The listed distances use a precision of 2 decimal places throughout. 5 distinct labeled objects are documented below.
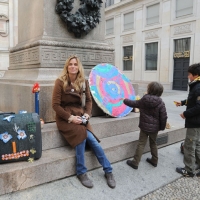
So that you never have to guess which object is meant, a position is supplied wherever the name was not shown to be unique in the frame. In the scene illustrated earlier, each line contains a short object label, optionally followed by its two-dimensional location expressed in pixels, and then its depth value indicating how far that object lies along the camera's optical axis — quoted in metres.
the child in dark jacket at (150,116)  3.40
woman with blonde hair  3.04
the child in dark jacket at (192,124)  3.31
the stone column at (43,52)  4.05
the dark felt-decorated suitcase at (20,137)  2.71
